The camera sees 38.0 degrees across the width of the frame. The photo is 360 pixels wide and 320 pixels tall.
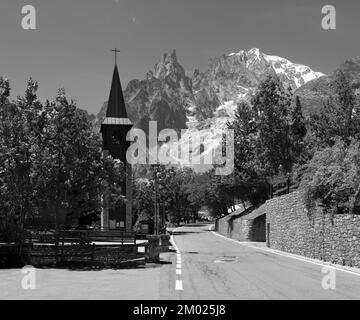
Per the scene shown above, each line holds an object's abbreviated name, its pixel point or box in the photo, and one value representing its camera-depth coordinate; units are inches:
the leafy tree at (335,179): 818.2
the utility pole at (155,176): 1444.4
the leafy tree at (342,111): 1483.8
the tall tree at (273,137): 1859.0
